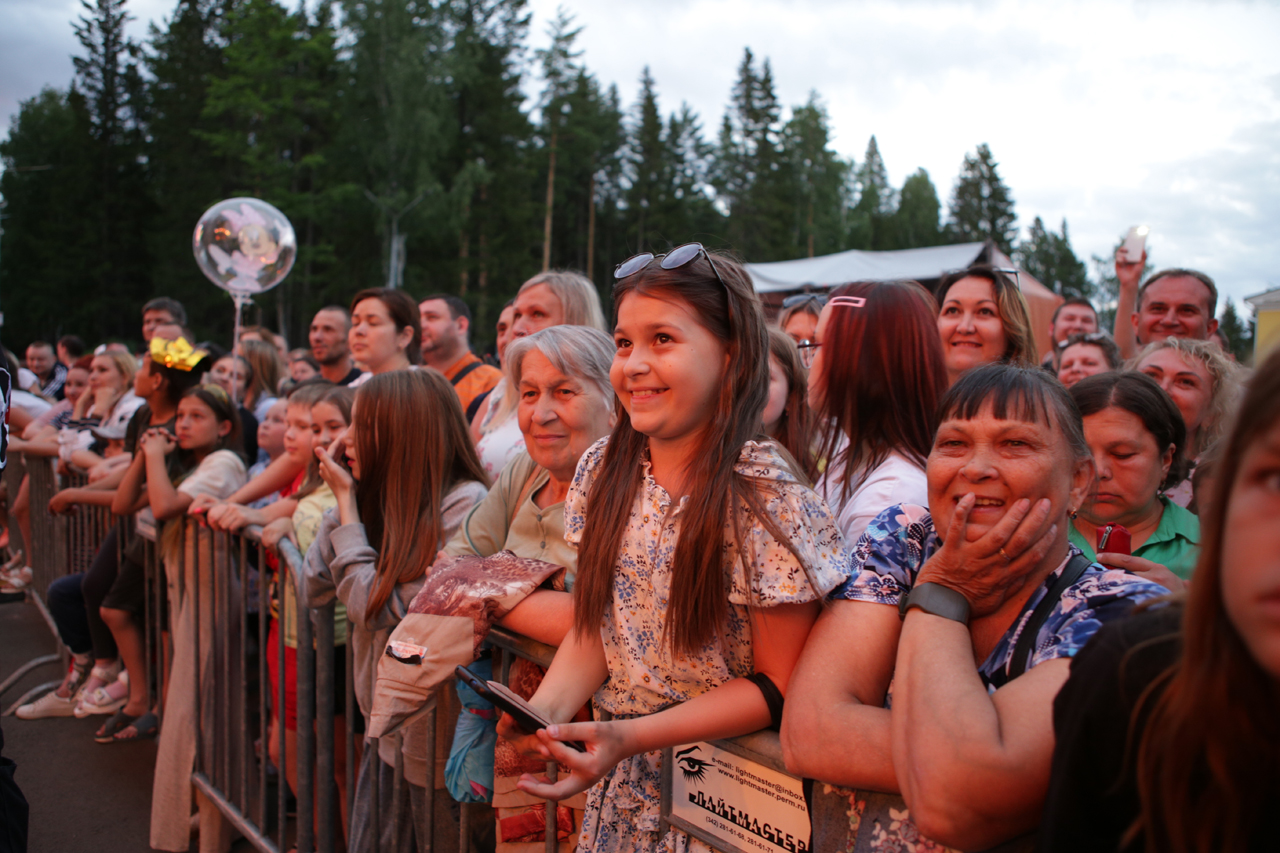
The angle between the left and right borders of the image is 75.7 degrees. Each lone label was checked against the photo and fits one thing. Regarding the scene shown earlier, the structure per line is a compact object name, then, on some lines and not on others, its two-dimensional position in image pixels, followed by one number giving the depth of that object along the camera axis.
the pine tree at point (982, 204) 61.12
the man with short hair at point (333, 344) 5.83
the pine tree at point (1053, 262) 61.81
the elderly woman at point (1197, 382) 3.18
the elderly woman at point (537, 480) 2.25
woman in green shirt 2.39
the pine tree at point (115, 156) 41.62
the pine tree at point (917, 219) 62.41
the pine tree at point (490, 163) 37.72
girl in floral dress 1.68
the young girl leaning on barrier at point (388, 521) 2.69
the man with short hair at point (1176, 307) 4.19
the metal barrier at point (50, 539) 5.89
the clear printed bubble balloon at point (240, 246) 7.42
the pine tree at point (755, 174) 47.09
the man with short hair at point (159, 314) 8.12
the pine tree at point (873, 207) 59.94
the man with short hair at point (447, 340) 5.51
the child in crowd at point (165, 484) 4.33
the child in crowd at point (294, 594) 3.37
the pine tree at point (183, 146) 37.97
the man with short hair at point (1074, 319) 6.02
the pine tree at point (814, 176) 50.69
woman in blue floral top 1.28
